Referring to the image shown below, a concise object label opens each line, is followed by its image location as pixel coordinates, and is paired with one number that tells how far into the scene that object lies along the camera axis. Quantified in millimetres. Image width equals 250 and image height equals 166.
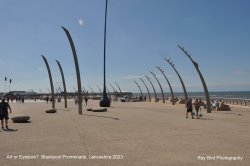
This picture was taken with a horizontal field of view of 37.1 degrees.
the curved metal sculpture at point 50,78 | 36716
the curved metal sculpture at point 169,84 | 52531
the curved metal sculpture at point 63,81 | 38188
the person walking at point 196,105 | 23089
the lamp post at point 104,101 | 39438
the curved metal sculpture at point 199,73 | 29566
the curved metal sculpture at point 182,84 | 42312
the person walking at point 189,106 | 22664
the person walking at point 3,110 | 16484
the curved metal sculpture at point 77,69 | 27375
